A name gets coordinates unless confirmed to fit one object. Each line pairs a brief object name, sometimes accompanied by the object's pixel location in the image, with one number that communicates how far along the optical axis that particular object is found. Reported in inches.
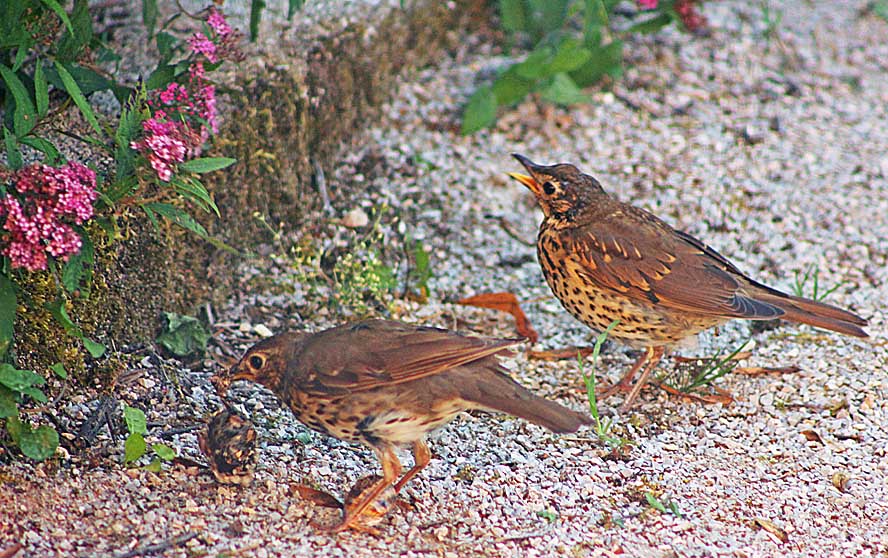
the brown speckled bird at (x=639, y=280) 370.6
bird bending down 304.0
